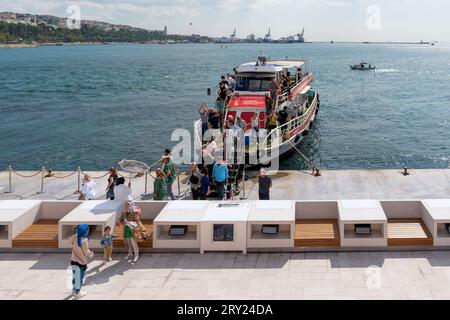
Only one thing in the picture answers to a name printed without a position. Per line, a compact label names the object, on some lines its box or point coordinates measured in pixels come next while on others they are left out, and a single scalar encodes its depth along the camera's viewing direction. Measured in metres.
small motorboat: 125.28
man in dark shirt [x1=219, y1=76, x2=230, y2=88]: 31.03
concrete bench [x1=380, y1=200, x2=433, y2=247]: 12.66
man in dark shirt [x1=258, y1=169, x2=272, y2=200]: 16.09
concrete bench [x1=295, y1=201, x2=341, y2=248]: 12.80
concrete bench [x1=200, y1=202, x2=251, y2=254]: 12.66
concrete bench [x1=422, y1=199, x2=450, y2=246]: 12.53
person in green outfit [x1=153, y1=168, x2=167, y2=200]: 16.38
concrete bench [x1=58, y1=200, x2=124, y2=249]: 13.09
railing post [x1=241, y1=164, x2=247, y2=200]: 18.83
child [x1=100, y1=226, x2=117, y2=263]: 12.27
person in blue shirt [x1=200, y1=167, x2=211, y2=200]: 16.34
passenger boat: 24.28
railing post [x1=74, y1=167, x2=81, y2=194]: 19.62
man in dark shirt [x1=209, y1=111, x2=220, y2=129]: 25.59
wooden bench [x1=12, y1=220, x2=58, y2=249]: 13.21
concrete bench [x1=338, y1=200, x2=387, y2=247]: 12.64
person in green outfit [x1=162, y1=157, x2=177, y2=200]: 17.17
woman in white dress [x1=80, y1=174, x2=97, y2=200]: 16.62
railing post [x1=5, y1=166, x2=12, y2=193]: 20.23
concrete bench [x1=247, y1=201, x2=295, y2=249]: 12.70
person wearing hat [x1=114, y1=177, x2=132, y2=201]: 14.33
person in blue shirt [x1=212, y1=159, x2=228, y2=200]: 16.72
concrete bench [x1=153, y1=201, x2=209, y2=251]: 12.83
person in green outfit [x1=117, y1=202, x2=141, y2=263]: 12.52
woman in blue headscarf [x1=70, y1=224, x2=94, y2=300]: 10.75
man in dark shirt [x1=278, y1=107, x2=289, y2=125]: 28.52
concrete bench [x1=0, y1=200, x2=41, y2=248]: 13.29
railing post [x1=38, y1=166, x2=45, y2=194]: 19.84
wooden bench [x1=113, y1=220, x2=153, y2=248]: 12.96
